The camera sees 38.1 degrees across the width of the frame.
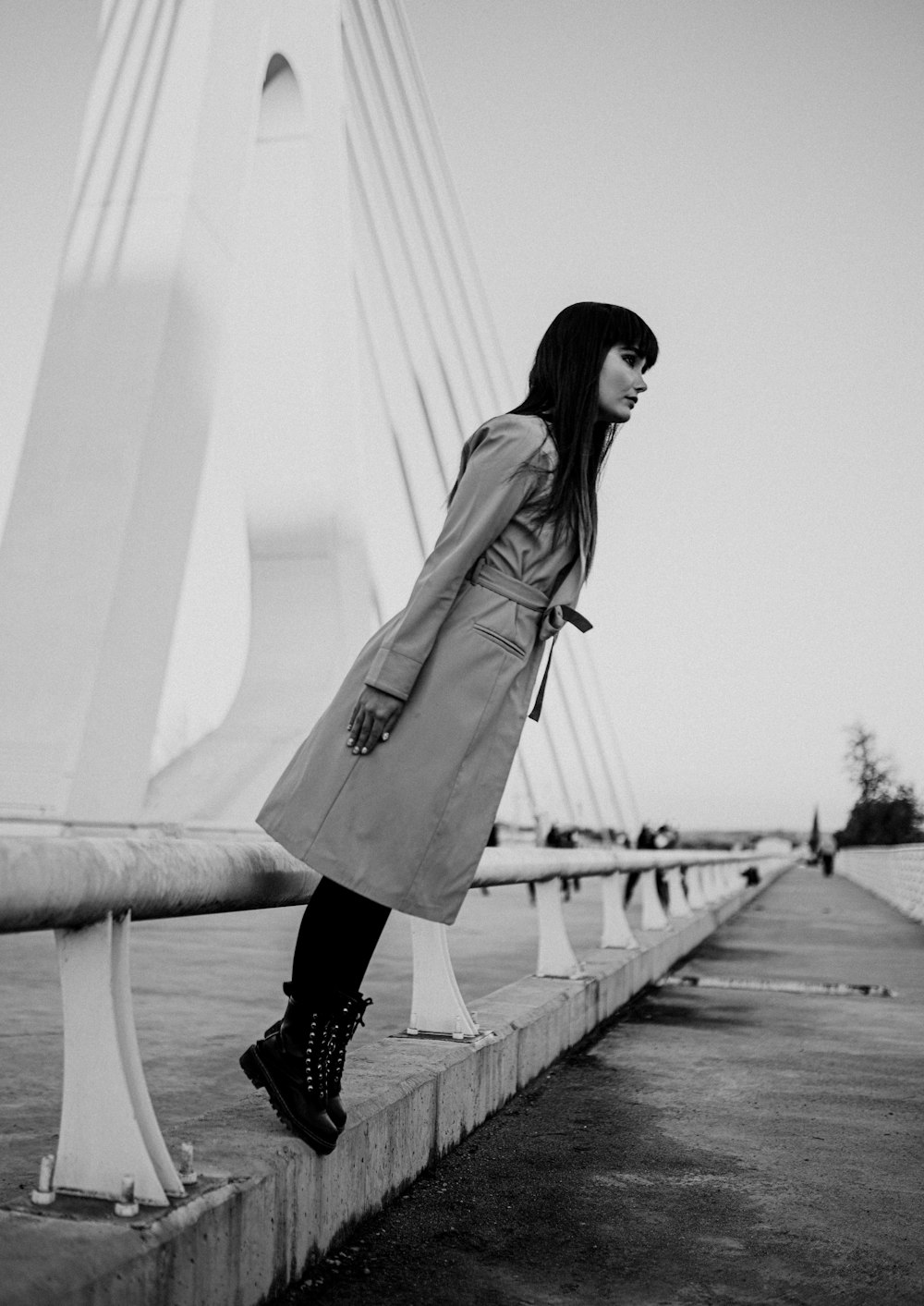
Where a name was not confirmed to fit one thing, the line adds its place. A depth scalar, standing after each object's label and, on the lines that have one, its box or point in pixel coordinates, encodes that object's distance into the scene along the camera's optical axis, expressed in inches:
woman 91.0
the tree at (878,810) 2628.0
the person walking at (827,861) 2106.1
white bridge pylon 545.6
